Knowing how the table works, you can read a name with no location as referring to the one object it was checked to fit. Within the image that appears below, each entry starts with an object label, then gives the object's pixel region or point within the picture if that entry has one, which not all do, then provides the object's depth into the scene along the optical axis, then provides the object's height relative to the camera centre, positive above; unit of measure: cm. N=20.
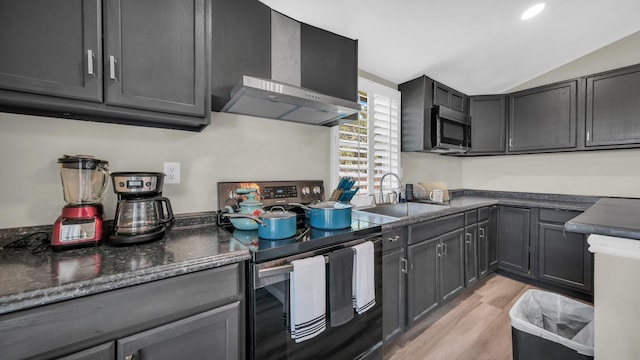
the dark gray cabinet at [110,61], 83 +47
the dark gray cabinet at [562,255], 221 -76
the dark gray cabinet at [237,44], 128 +77
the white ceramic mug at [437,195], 251 -19
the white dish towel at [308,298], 103 -55
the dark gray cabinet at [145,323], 63 -46
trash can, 113 -84
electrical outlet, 135 +2
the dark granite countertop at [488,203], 162 -28
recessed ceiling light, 192 +139
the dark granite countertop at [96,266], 63 -30
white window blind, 210 +34
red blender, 93 -12
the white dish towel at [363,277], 125 -54
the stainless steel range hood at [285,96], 121 +44
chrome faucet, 222 -20
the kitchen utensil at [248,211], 128 -19
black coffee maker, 102 -15
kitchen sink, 225 -31
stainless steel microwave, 250 +53
